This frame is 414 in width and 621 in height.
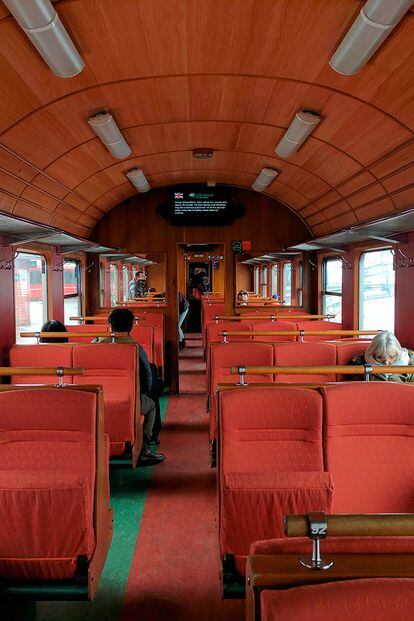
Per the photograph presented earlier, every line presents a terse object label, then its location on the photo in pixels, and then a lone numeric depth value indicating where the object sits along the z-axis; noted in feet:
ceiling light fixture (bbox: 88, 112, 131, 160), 15.60
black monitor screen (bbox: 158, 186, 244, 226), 30.25
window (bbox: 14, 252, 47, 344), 22.25
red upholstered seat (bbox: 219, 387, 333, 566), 9.40
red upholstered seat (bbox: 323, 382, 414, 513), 9.43
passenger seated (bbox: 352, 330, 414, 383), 14.49
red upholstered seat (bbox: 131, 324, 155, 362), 25.47
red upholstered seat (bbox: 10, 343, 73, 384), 16.65
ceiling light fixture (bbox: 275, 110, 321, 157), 15.62
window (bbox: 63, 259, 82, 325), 28.84
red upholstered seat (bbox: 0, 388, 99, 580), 7.47
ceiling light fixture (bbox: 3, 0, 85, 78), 8.93
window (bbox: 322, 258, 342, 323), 28.55
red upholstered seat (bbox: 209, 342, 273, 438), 16.20
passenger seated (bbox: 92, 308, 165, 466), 16.62
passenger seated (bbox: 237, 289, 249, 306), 33.24
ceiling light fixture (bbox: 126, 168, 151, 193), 24.73
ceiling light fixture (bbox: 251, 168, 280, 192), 24.81
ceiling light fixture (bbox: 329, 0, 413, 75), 8.94
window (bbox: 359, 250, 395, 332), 22.26
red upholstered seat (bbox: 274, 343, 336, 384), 16.92
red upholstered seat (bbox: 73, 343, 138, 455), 15.57
